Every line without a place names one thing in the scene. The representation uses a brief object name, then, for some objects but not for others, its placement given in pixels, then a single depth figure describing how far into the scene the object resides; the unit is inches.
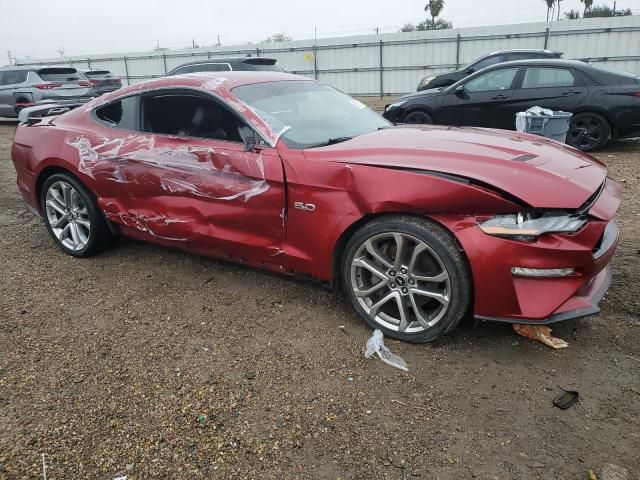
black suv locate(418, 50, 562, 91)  424.2
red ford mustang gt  103.4
